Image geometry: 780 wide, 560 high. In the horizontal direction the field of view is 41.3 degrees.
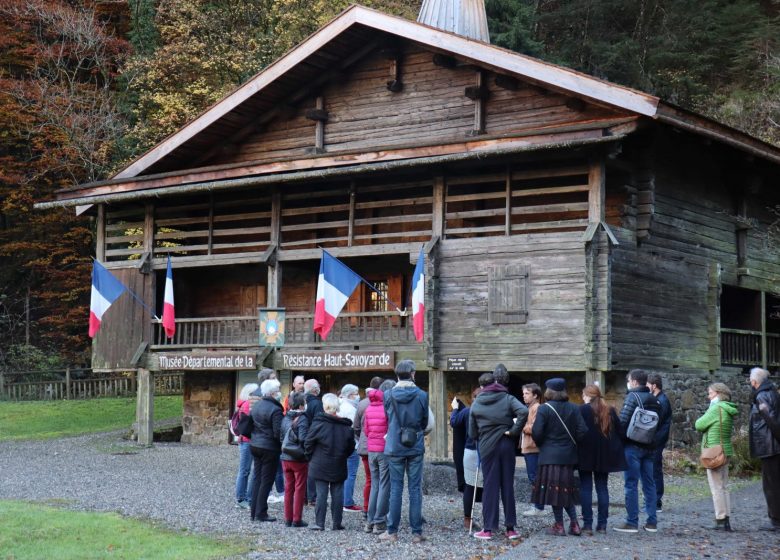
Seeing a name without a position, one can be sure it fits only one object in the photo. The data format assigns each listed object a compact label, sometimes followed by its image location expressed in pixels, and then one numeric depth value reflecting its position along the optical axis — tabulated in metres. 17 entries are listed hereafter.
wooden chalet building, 20.56
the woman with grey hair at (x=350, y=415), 14.47
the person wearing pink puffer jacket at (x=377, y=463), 12.88
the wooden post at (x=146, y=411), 26.14
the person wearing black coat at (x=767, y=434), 13.03
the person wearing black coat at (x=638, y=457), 13.05
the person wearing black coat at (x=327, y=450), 13.15
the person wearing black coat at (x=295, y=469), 13.34
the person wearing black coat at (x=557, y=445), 12.38
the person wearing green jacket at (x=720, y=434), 13.14
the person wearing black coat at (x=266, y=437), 13.98
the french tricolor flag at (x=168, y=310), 24.44
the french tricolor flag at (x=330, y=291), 21.89
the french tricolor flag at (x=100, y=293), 25.19
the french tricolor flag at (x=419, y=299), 21.08
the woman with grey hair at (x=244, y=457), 14.85
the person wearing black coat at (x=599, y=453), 12.77
